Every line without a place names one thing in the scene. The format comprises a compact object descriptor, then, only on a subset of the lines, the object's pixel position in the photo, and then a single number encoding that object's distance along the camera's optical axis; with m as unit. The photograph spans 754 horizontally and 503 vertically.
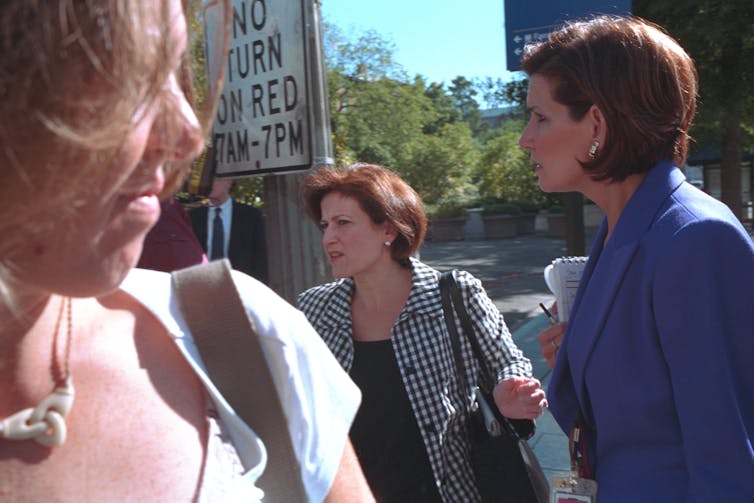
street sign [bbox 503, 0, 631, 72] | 4.27
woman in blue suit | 1.59
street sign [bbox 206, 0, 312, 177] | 3.21
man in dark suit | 5.31
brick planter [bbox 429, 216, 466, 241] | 26.75
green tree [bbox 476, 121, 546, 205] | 30.06
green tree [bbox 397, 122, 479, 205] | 27.45
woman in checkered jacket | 2.61
